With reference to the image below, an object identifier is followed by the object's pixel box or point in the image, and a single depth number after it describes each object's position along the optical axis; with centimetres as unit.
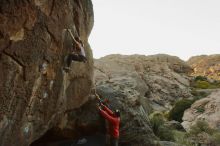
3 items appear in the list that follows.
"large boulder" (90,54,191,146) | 1744
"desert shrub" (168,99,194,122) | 3275
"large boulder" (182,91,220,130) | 2626
